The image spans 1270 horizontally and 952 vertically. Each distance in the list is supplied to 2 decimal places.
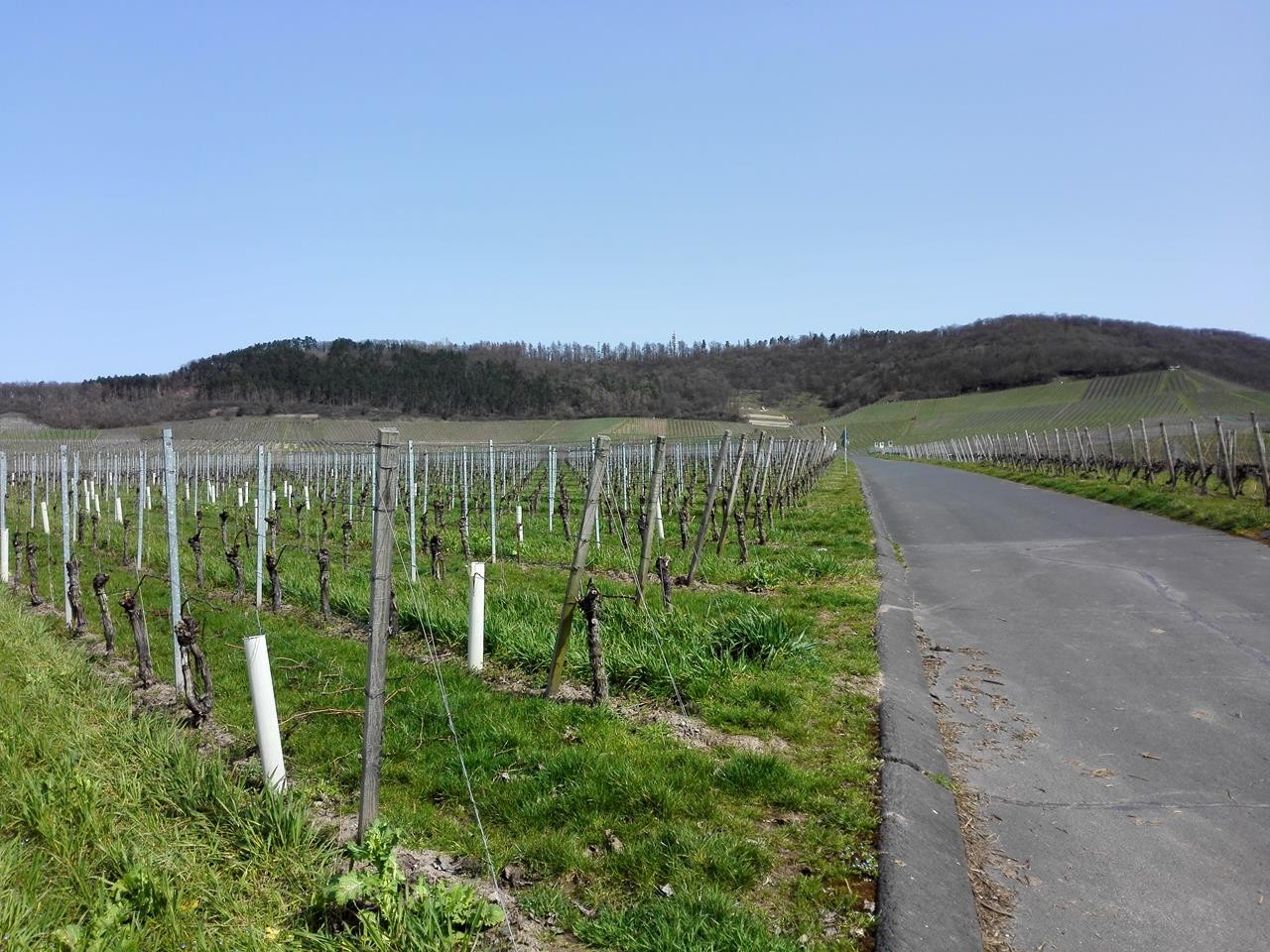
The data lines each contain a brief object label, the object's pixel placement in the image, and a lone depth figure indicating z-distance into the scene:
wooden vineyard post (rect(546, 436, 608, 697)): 5.58
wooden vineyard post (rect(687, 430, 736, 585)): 9.93
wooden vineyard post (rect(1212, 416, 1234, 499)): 17.08
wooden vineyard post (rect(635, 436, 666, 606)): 8.25
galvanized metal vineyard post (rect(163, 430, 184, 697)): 6.07
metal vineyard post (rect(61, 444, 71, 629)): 9.78
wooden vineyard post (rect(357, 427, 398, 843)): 3.67
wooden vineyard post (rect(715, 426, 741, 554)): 11.54
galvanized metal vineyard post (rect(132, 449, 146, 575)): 11.82
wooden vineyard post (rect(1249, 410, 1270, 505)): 15.05
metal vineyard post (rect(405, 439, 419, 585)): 10.95
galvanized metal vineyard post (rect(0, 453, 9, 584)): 11.63
